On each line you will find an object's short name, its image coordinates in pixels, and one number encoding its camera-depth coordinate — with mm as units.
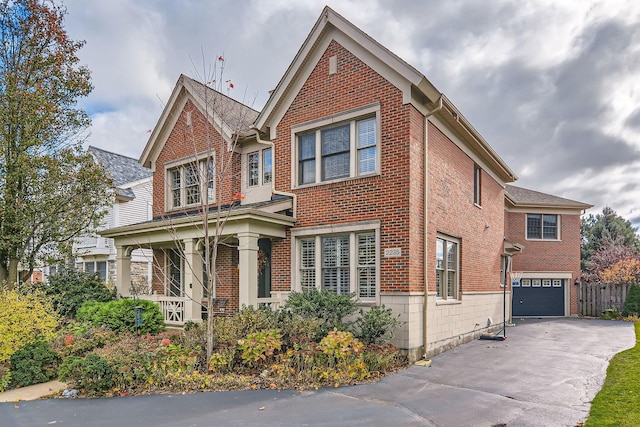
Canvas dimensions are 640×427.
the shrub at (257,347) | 8242
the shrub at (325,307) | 9586
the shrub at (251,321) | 9039
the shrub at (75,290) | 14508
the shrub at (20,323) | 9070
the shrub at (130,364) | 7574
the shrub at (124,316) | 12062
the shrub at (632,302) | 21000
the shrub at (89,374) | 7430
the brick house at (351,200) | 10242
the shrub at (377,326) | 9352
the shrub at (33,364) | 8391
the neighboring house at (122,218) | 23891
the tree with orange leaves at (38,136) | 13133
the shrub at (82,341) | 9641
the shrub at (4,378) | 8078
